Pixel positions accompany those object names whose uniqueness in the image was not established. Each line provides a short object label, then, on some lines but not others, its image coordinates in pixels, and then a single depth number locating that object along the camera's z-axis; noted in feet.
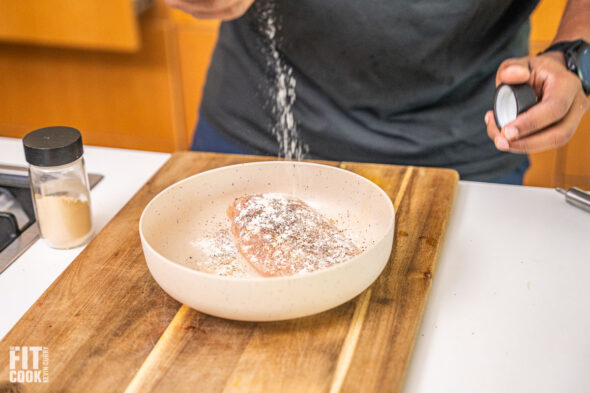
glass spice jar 2.92
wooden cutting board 2.27
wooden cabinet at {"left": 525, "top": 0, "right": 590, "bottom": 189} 7.57
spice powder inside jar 3.09
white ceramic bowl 2.35
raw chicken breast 2.68
